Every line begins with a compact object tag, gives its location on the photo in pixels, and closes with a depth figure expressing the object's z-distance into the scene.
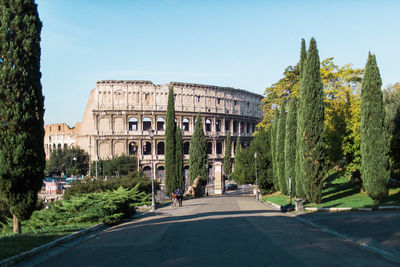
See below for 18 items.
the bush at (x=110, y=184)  31.03
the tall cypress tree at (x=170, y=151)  42.12
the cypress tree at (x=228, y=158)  84.38
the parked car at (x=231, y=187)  69.06
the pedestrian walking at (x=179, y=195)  29.08
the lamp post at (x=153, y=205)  25.05
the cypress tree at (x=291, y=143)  31.42
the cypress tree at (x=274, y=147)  40.45
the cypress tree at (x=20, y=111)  12.99
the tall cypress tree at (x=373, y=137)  21.11
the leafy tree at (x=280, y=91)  45.38
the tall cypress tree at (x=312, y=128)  24.77
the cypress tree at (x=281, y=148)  36.12
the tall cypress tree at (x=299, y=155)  25.73
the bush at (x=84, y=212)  16.58
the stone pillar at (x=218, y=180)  55.56
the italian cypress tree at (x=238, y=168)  50.62
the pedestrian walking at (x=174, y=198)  28.84
